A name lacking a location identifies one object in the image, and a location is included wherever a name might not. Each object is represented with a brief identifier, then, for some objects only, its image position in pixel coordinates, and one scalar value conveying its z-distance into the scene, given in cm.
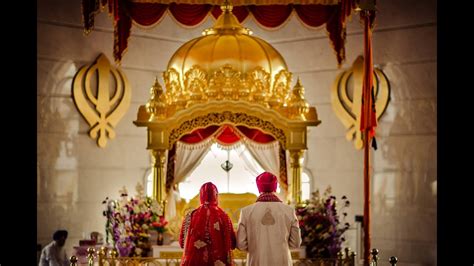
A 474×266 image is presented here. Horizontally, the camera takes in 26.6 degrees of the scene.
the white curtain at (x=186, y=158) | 1410
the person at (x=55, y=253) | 1301
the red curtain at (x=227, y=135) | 1422
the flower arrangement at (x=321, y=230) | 1277
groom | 1030
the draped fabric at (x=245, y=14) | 1512
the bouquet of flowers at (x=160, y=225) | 1290
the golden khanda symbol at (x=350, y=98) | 1571
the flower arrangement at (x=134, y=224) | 1270
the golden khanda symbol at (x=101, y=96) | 1547
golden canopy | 1384
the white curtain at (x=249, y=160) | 1443
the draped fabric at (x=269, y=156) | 1425
